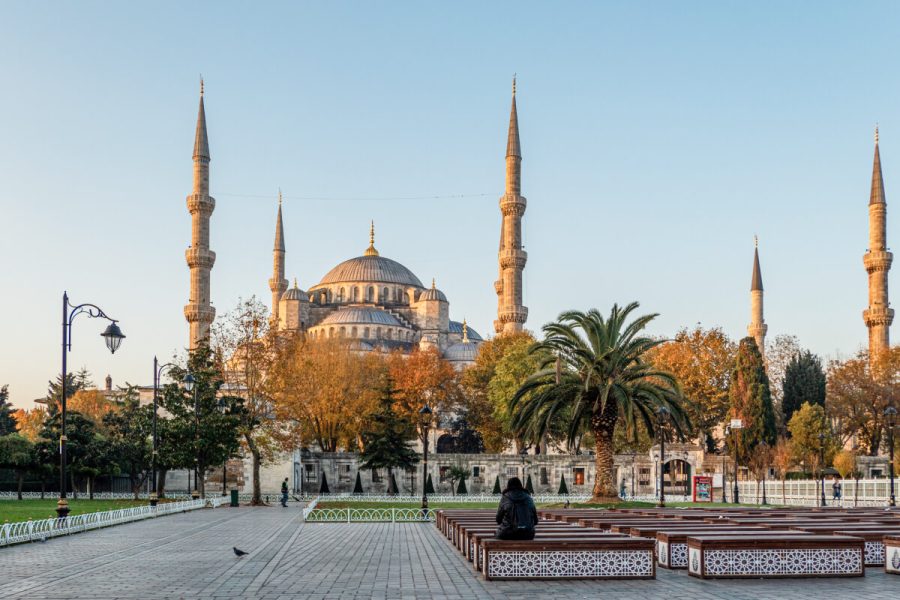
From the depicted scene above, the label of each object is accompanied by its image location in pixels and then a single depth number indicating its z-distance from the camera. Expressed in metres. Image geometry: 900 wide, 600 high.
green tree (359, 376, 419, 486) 49.88
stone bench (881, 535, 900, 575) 12.16
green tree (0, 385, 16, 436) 64.31
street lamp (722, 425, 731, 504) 56.26
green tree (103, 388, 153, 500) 42.98
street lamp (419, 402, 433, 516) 27.09
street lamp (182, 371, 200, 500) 39.22
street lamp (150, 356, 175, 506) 31.80
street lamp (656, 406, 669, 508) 31.62
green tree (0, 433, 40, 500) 45.44
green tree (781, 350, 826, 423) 59.25
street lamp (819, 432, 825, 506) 48.33
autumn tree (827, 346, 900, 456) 58.53
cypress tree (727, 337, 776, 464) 54.28
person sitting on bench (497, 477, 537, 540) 11.65
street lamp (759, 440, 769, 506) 52.98
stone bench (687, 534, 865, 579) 11.68
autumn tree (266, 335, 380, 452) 46.75
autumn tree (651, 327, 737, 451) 57.81
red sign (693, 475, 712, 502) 43.91
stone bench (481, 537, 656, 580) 11.59
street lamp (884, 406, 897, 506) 34.06
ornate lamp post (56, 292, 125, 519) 19.06
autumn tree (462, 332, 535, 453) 60.16
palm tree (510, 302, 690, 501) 29.91
